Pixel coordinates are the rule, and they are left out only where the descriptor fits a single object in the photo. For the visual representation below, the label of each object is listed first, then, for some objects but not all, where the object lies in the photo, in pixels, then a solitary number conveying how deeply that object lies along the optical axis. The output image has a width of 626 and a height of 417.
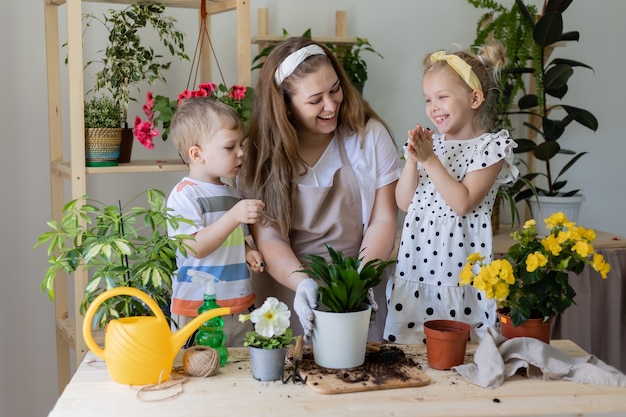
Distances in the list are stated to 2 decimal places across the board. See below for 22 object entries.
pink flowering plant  2.16
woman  2.02
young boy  1.96
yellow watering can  1.42
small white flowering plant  1.47
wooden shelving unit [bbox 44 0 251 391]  2.10
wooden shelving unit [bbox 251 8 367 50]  2.79
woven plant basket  2.18
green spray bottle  1.58
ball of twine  1.48
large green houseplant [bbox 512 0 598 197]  2.86
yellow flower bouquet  1.51
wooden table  1.33
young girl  1.96
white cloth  1.47
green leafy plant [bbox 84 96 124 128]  2.19
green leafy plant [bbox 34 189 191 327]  1.47
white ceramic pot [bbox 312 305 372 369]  1.50
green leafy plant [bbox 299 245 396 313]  1.52
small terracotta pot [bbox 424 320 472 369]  1.52
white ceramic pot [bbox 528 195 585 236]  2.96
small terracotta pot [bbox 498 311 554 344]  1.58
